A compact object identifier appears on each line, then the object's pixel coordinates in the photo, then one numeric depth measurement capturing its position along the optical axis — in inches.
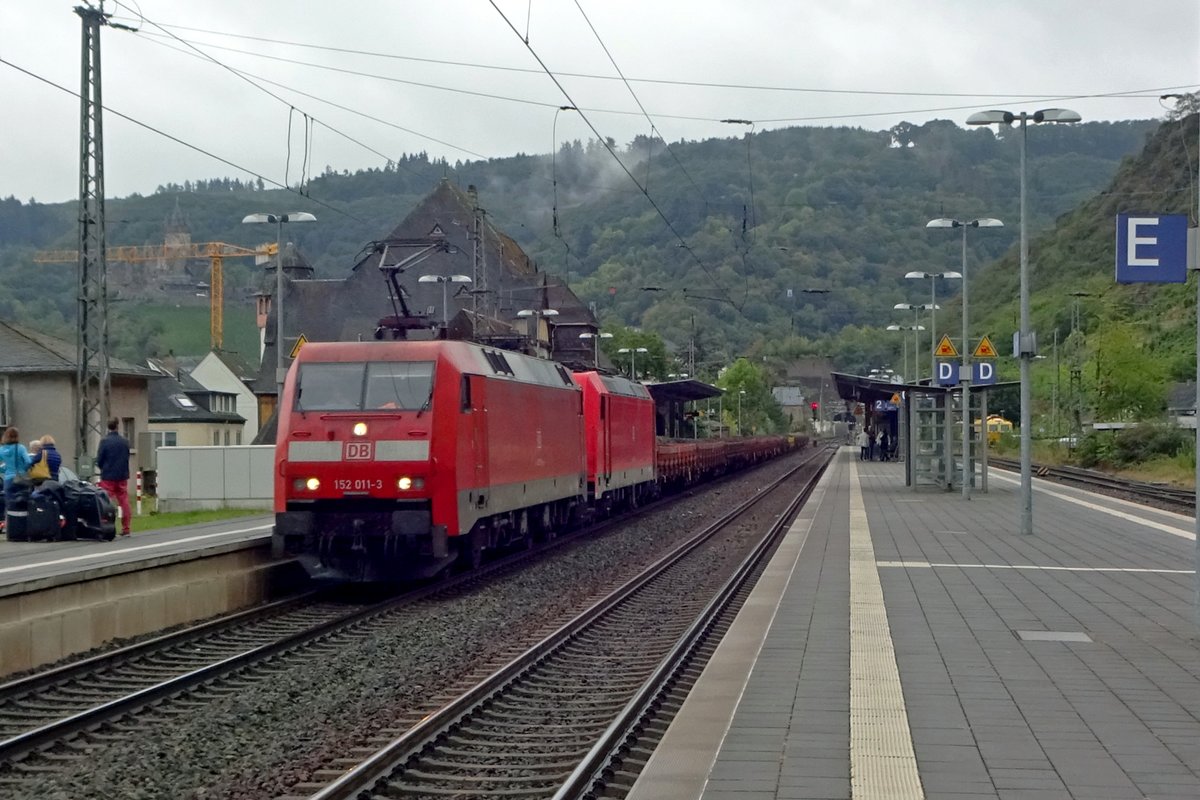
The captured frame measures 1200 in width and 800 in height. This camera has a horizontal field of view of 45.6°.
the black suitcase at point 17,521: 785.6
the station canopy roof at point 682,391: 1647.4
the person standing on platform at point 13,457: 839.1
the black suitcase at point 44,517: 778.2
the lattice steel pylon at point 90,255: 913.5
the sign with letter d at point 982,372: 1257.1
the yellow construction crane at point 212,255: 3614.9
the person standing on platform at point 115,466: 805.2
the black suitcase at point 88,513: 797.2
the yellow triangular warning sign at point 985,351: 1093.9
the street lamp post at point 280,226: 1162.0
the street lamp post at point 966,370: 1243.0
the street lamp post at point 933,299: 1377.3
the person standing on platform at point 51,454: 851.4
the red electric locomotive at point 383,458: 611.5
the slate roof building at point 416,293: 2699.3
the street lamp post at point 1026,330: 858.1
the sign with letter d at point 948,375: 1305.4
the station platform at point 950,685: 262.8
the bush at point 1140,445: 1993.1
